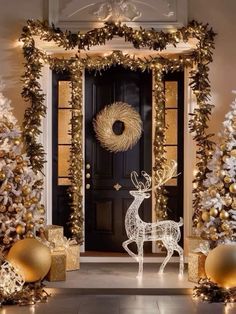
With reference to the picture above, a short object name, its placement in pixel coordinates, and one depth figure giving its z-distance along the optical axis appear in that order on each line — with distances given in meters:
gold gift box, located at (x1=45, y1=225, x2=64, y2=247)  6.28
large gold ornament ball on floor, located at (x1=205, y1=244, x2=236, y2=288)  5.51
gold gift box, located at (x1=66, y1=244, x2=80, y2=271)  6.41
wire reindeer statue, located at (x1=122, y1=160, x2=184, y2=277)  6.12
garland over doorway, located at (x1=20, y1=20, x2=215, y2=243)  6.48
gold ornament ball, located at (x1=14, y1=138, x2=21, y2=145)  6.11
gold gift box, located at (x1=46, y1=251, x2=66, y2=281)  6.01
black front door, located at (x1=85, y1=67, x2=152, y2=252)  7.16
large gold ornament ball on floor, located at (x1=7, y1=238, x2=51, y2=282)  5.62
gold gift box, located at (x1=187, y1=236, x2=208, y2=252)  6.16
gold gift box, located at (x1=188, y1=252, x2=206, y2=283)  5.93
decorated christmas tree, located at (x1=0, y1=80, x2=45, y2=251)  5.95
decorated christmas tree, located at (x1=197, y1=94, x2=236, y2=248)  5.88
